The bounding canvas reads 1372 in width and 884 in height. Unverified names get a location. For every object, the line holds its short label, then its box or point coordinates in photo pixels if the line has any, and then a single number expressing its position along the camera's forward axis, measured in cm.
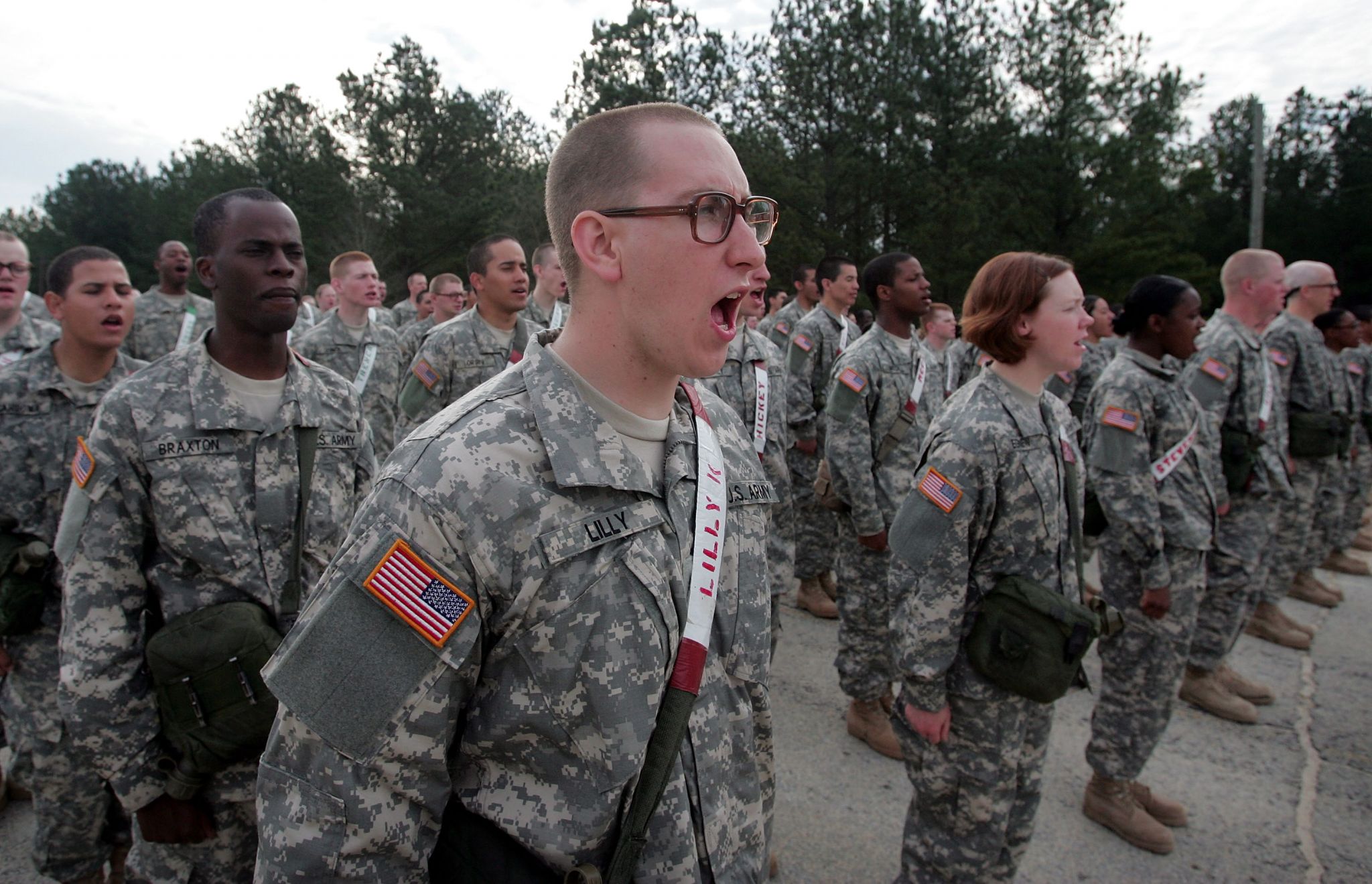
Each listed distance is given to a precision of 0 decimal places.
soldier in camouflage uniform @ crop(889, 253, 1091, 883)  277
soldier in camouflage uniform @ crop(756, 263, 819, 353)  984
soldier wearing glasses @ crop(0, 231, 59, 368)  500
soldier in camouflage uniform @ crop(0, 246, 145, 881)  295
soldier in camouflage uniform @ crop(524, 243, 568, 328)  678
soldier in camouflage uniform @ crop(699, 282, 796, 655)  480
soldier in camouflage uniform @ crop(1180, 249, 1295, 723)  503
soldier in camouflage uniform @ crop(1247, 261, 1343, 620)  641
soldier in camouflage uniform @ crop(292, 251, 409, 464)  677
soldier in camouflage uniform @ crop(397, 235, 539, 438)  558
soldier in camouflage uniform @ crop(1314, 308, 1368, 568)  751
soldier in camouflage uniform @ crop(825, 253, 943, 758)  470
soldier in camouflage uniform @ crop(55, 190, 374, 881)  221
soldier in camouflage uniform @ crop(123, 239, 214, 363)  689
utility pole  1741
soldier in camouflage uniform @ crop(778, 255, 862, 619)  678
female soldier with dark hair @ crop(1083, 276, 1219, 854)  373
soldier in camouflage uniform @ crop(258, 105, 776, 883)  127
